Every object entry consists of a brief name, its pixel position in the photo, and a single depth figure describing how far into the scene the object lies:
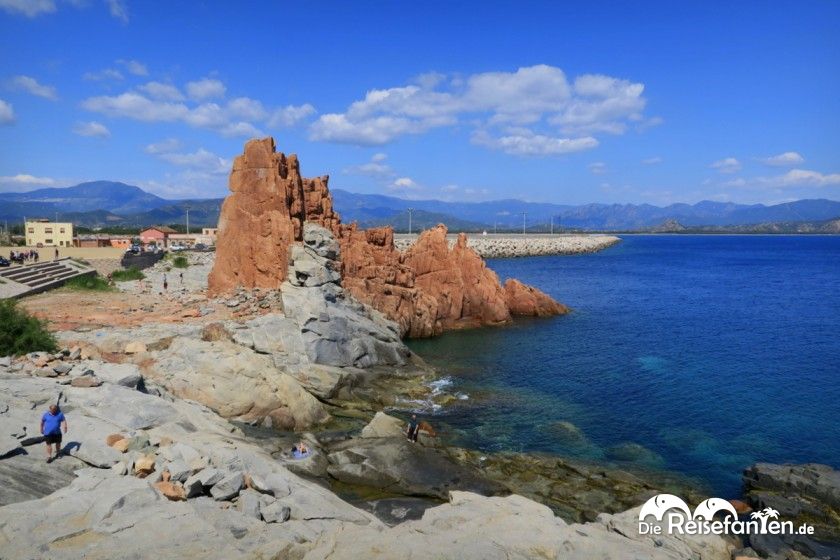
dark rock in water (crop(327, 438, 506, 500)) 21.28
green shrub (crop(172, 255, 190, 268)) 72.81
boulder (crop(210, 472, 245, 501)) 16.08
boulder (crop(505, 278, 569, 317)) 60.00
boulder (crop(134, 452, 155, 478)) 16.41
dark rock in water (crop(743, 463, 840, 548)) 18.95
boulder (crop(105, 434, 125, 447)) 18.06
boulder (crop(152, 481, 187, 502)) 15.48
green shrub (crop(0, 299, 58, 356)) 25.62
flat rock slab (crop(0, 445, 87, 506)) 14.58
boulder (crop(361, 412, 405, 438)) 25.09
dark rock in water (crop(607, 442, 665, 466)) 25.45
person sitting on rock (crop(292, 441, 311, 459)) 22.00
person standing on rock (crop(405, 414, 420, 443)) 25.06
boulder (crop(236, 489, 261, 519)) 15.51
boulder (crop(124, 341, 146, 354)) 28.83
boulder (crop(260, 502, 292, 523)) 15.42
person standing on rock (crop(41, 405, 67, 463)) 16.36
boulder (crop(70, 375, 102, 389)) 21.97
